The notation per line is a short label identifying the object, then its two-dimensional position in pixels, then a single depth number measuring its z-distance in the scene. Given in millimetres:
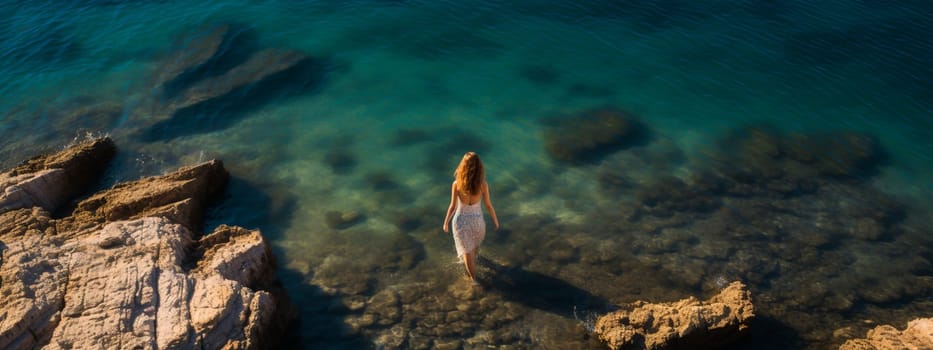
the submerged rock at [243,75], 15641
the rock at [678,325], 8391
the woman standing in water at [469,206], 8320
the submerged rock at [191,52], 16734
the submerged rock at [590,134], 13914
